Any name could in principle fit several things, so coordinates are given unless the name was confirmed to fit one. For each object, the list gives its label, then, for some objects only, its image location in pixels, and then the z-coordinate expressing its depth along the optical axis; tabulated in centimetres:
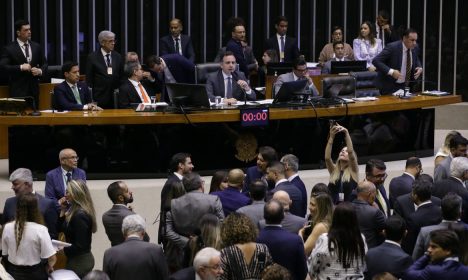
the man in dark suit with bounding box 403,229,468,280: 774
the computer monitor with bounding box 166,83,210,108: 1389
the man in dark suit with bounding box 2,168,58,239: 940
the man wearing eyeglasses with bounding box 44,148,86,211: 1104
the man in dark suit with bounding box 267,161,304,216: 992
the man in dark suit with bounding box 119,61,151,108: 1459
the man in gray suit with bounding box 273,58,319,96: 1501
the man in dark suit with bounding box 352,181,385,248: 905
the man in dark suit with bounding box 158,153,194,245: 962
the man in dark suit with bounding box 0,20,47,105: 1549
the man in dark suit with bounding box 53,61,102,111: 1416
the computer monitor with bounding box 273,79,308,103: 1450
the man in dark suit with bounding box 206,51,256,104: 1484
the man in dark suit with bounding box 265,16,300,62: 1806
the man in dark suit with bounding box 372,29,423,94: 1608
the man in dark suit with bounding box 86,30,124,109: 1551
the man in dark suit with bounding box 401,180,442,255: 930
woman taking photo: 1048
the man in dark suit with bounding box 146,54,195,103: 1573
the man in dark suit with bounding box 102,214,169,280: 824
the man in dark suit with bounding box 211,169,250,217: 962
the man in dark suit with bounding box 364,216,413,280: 825
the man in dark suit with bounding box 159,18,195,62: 1702
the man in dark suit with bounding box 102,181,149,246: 912
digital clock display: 1408
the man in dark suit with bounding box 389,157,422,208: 1040
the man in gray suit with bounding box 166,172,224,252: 923
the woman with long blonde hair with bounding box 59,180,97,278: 916
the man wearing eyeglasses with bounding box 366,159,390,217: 1020
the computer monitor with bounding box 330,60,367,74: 1647
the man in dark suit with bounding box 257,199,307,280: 830
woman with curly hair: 800
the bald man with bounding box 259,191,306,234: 898
